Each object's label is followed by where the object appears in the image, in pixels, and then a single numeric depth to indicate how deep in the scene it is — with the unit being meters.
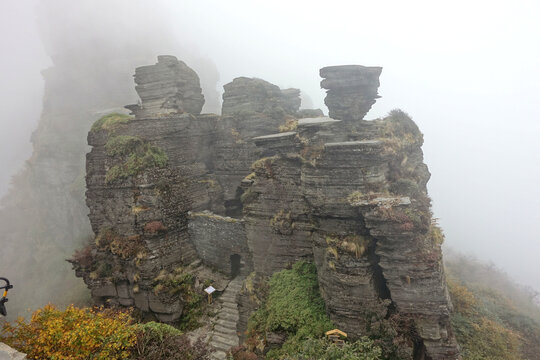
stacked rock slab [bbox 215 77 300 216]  19.56
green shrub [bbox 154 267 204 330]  15.50
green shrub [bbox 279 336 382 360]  8.26
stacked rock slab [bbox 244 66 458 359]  8.86
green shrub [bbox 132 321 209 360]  8.05
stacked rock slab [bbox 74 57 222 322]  15.62
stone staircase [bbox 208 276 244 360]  13.76
